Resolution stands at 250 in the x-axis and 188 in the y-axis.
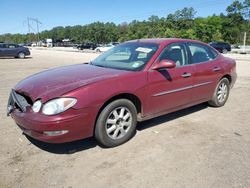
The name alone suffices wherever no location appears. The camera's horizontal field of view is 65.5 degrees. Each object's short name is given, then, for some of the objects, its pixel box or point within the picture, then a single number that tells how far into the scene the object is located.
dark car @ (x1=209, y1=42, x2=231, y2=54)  25.70
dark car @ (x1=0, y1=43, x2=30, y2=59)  17.41
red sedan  2.51
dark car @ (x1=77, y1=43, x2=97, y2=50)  41.74
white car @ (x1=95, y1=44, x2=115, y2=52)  32.83
